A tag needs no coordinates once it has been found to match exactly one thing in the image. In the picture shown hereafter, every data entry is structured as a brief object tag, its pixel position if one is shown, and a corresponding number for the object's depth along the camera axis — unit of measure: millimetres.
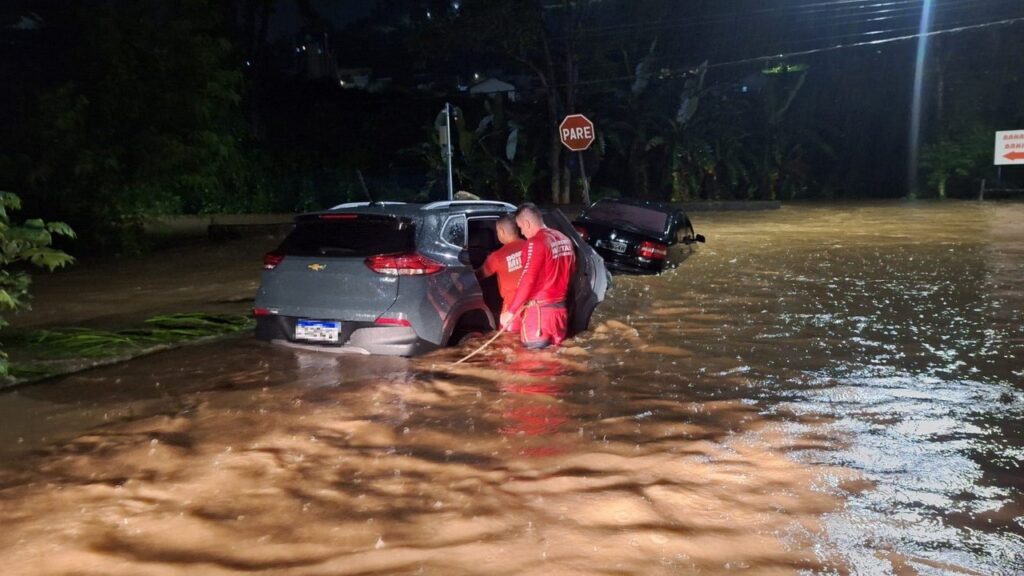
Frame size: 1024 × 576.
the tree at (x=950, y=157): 34844
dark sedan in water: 13047
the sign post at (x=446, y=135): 17281
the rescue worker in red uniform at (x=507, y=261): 7577
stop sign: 23656
